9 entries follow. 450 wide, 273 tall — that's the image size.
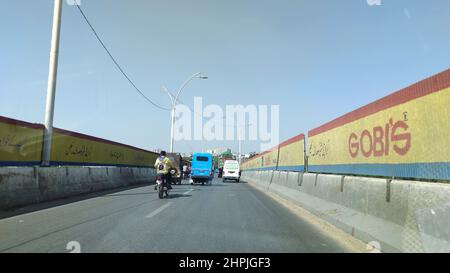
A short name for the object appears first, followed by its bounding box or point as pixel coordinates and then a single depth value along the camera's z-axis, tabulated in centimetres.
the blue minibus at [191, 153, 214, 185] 3219
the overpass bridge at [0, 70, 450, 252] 610
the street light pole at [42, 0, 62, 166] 1538
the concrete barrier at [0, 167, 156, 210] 1133
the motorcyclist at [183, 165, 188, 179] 4249
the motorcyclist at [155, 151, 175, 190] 1561
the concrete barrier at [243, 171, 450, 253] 525
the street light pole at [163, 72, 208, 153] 3950
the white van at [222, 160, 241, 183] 4112
